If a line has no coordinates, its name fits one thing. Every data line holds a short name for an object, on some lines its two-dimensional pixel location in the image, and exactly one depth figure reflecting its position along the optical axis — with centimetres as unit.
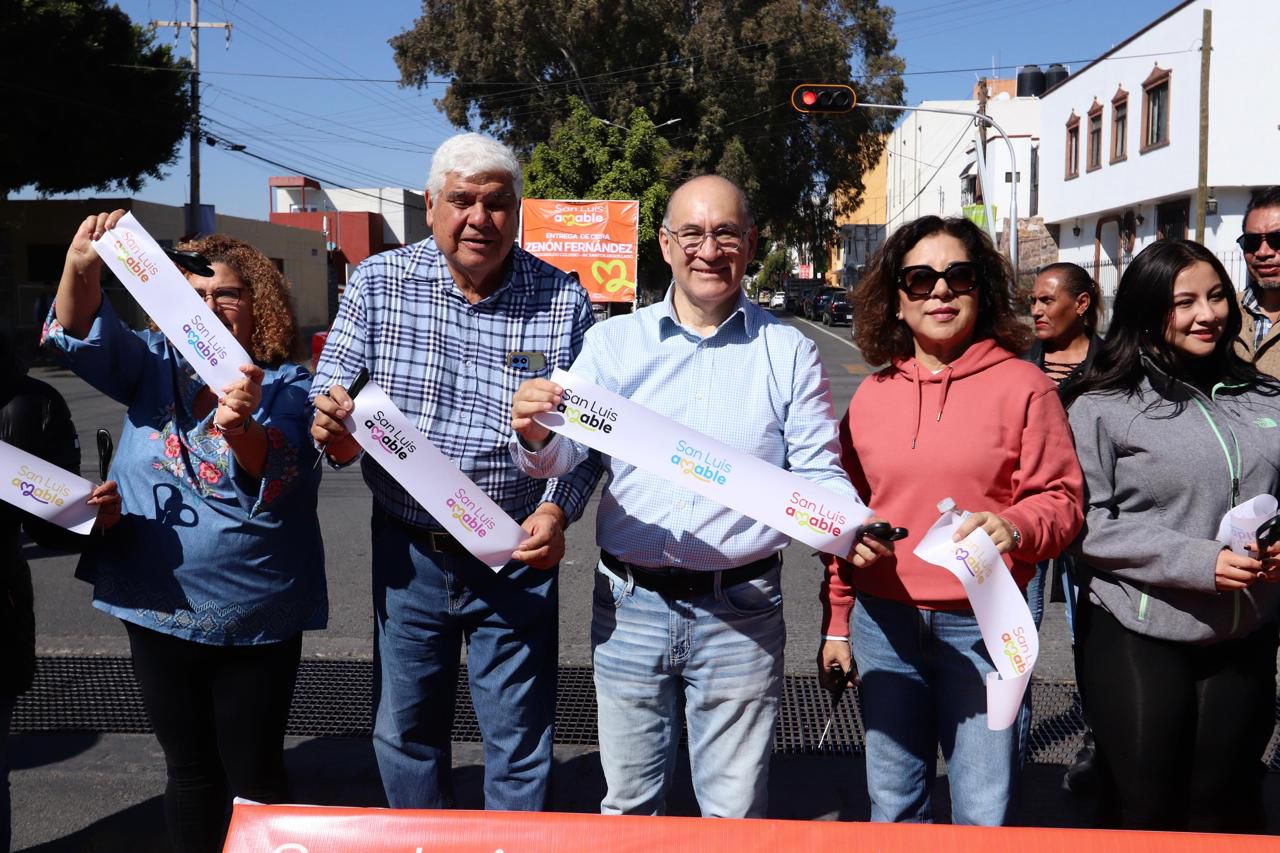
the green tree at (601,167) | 3028
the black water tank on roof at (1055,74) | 5753
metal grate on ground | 459
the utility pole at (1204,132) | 2344
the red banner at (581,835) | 228
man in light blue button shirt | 271
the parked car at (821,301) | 5003
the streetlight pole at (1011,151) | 2435
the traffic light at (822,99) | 1733
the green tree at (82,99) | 2317
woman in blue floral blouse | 288
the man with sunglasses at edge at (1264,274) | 371
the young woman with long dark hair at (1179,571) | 271
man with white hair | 297
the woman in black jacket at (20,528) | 298
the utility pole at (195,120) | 3102
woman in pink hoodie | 263
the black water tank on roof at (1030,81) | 5794
